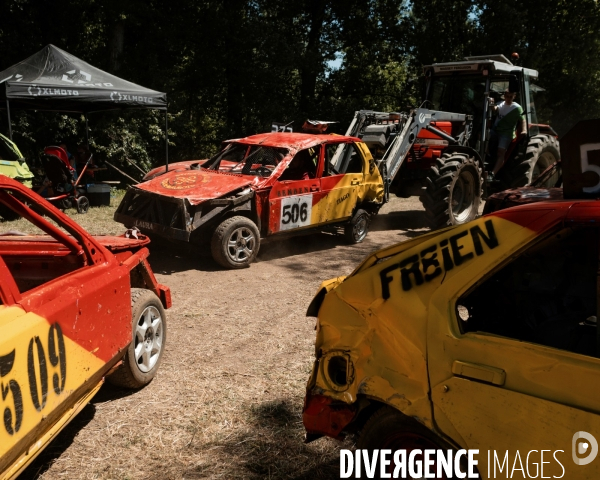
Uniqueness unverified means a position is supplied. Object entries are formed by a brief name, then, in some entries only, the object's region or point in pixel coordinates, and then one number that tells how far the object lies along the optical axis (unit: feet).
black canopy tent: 34.68
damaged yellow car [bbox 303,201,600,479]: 6.63
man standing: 33.53
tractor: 31.78
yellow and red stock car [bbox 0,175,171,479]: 8.54
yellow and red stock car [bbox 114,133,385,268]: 24.76
